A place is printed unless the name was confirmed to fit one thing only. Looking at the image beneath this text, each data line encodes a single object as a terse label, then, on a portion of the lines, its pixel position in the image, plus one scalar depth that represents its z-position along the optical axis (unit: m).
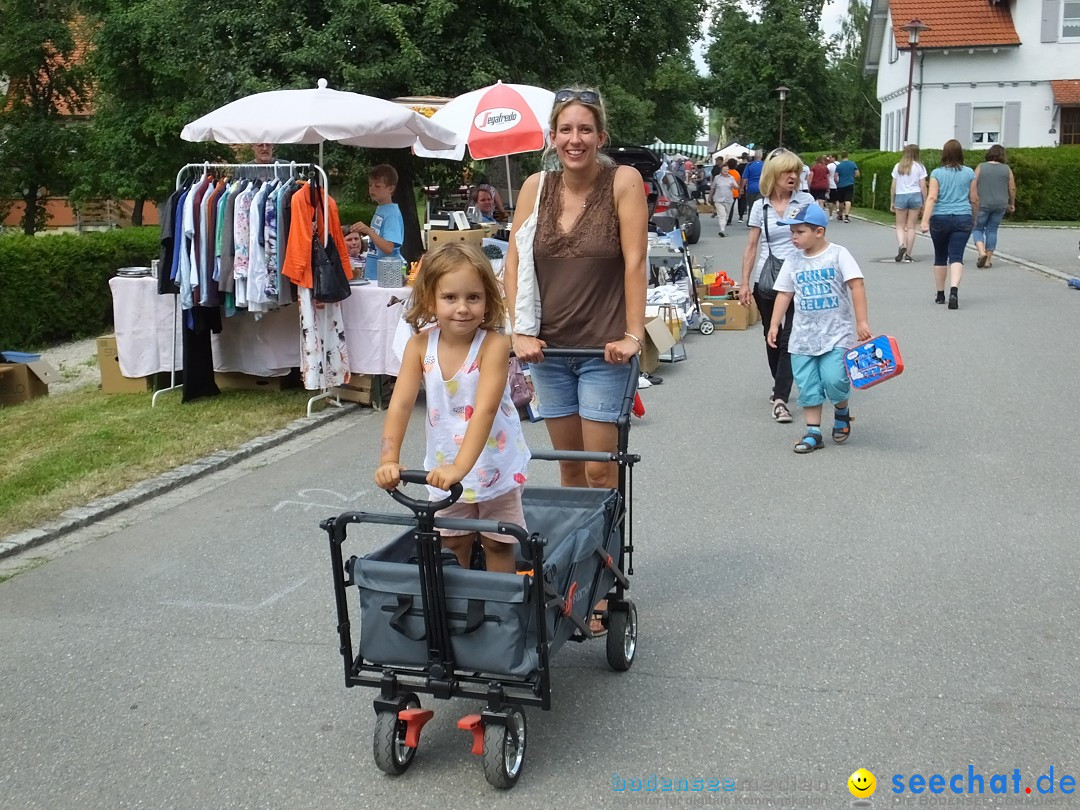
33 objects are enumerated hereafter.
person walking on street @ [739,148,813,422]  8.88
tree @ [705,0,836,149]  53.97
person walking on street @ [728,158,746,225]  34.18
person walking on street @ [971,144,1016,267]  17.39
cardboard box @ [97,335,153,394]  10.37
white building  38.38
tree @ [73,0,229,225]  26.52
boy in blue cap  7.73
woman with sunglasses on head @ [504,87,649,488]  4.46
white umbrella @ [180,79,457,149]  9.66
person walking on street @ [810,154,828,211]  31.87
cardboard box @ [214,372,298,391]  10.40
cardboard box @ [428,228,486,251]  11.52
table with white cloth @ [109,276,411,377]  10.06
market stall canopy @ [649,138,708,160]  58.11
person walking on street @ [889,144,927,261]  20.33
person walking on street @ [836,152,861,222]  32.56
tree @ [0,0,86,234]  28.62
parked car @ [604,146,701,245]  15.90
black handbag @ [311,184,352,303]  9.22
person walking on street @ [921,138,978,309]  14.20
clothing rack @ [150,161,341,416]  9.29
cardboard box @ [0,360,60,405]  10.43
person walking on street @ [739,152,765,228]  30.09
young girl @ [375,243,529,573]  3.75
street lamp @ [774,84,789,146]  46.66
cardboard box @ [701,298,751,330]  13.84
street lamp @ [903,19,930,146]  34.19
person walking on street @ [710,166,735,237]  29.86
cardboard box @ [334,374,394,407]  9.87
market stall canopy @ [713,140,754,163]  51.20
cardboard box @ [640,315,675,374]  10.31
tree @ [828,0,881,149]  66.69
